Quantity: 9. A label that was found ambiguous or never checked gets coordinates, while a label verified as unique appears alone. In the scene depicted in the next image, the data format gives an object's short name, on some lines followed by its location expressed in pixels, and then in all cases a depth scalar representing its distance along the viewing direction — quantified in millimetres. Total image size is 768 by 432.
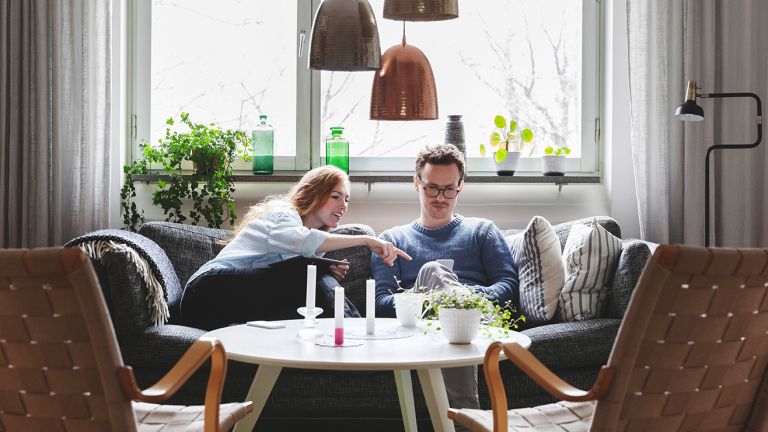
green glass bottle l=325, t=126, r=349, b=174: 3979
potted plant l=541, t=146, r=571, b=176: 3977
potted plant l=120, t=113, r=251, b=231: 3838
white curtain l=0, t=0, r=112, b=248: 3797
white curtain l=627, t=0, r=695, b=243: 3873
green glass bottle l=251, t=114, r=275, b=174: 4008
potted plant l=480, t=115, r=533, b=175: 3977
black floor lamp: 3502
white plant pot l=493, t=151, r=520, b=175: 3975
